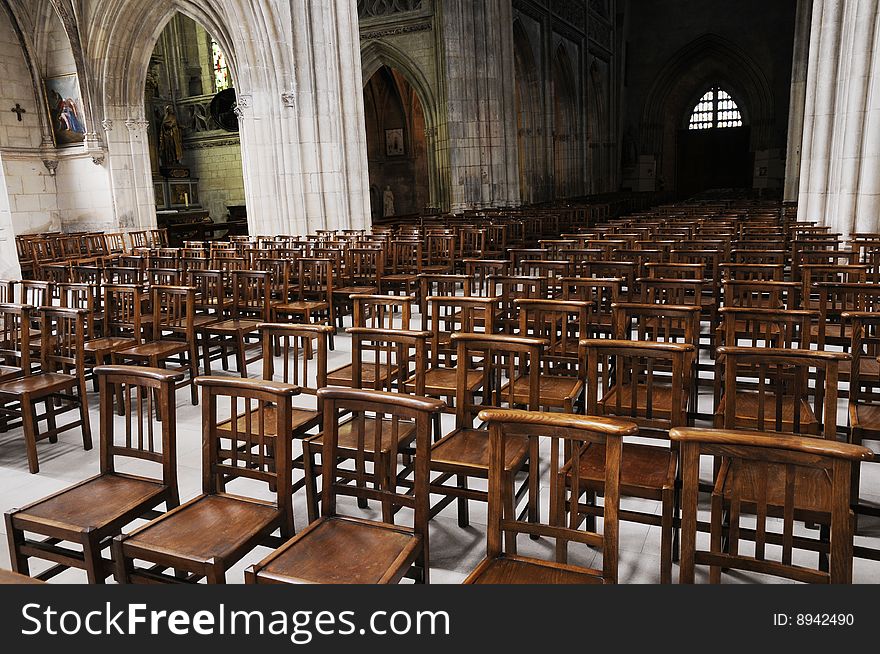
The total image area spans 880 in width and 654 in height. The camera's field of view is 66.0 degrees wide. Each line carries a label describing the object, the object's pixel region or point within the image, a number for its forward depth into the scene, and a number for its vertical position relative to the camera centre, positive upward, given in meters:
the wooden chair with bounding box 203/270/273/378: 6.45 -1.02
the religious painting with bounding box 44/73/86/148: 17.02 +2.71
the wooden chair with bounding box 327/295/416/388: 4.58 -0.76
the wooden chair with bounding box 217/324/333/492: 3.81 -0.95
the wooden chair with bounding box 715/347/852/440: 2.95 -0.92
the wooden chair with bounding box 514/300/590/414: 4.08 -1.11
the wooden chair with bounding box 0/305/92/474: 4.68 -1.19
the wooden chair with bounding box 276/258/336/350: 7.44 -1.03
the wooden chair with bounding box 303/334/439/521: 3.10 -1.07
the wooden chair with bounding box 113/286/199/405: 5.75 -1.14
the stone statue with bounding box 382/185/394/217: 28.52 +0.25
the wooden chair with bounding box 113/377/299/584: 2.57 -1.26
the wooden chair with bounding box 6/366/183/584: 2.81 -1.26
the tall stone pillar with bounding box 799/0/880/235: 10.59 +1.26
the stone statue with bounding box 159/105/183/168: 24.75 +2.64
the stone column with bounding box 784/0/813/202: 21.69 +2.93
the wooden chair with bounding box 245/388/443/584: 2.41 -1.26
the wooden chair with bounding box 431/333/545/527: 3.24 -1.19
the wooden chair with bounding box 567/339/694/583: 2.88 -1.13
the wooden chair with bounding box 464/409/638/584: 2.26 -1.05
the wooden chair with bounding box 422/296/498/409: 4.23 -1.07
